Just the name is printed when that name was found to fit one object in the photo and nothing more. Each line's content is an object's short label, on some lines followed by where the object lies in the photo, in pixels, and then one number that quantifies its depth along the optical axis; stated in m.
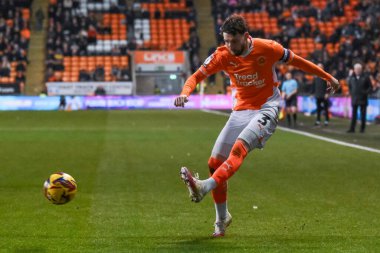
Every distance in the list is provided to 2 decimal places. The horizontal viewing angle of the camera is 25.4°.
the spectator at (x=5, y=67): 51.01
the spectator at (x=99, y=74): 51.49
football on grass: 9.24
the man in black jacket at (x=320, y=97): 30.91
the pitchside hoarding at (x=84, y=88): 50.28
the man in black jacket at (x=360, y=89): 27.59
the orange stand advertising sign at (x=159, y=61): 52.88
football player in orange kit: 8.88
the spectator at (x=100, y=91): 49.91
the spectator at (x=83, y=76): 51.12
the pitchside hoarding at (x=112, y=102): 46.97
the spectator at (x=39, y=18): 54.97
